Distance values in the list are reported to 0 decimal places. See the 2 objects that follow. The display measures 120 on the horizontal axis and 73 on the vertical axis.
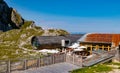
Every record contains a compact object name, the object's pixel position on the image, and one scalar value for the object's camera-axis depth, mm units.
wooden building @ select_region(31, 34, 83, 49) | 20662
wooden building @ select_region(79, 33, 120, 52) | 17023
